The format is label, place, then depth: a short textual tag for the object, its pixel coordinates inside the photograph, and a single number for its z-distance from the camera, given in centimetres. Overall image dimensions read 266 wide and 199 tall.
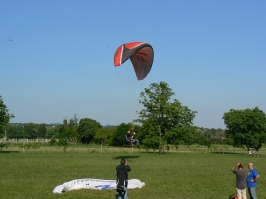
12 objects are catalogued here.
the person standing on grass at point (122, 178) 1343
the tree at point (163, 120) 5481
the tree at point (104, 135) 9994
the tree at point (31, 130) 15774
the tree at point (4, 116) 5125
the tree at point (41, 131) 15936
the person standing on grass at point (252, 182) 1302
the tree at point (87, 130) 11306
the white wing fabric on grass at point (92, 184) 1707
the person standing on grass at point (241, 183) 1317
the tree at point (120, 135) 9056
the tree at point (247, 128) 5609
